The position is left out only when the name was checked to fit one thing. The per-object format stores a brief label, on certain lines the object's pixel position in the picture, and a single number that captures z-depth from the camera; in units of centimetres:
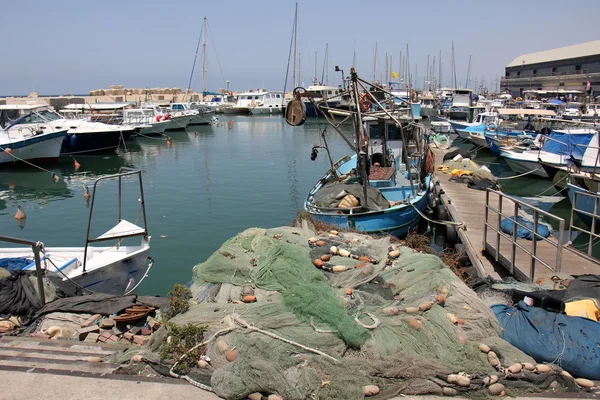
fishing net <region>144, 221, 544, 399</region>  423
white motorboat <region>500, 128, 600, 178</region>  1773
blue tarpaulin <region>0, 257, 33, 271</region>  780
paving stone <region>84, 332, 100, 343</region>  559
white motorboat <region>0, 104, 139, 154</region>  2603
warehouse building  5728
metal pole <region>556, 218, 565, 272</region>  654
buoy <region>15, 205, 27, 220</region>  1574
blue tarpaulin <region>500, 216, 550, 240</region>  951
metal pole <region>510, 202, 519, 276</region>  755
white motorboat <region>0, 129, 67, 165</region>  2478
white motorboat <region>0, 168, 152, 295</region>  758
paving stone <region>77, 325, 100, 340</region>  566
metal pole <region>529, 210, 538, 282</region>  701
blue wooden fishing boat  1138
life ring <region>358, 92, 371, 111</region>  1359
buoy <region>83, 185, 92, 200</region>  1829
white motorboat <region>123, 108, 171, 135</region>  4009
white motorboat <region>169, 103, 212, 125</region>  4810
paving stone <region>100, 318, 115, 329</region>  598
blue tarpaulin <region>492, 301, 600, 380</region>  455
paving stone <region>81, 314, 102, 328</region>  610
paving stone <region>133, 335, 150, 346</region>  530
